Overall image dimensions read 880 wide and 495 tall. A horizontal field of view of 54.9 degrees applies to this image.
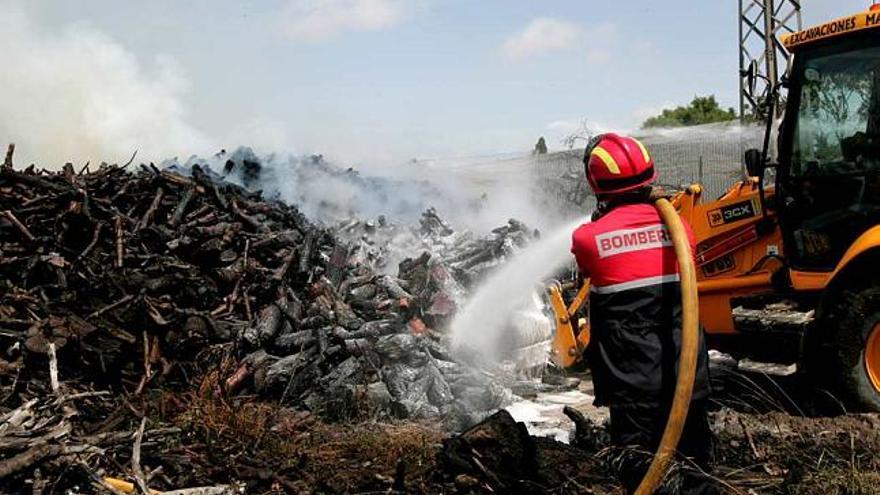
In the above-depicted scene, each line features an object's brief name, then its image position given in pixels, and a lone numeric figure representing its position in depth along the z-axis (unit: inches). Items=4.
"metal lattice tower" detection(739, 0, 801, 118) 693.9
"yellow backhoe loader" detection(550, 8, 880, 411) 244.2
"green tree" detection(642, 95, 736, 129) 1583.4
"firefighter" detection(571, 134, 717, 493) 145.5
